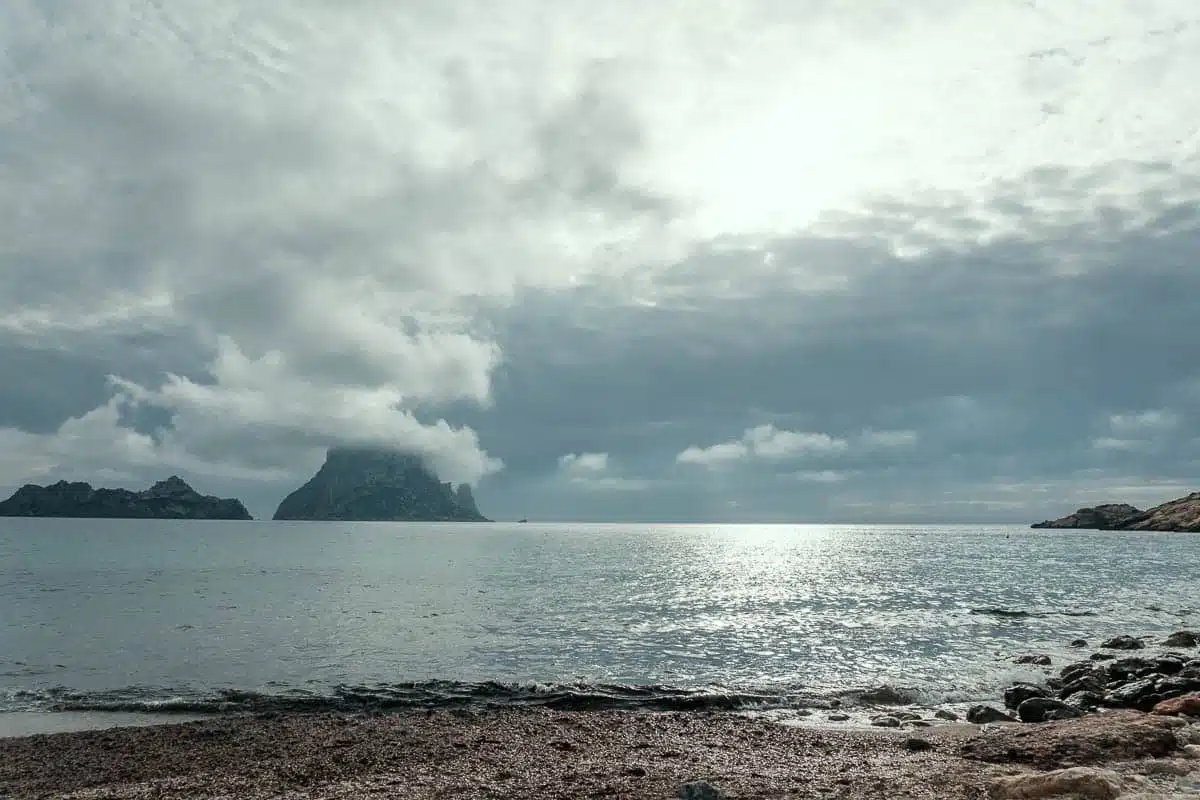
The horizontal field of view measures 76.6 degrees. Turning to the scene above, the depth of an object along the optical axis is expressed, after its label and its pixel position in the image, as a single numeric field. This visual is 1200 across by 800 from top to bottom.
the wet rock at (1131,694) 26.02
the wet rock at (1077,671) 30.94
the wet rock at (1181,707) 21.83
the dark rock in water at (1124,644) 40.41
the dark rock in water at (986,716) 24.50
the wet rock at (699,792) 14.33
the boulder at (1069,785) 13.93
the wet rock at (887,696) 27.81
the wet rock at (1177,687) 25.89
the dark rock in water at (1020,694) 27.02
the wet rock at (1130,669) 31.28
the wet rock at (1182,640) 41.03
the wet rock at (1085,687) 28.00
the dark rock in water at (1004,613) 54.12
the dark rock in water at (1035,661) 35.69
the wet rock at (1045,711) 24.38
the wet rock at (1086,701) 26.16
